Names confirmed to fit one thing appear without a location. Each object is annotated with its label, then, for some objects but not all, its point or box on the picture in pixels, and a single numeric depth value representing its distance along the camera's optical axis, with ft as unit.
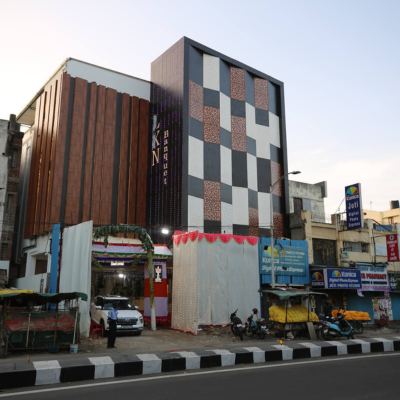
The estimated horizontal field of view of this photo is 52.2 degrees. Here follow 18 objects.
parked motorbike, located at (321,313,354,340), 57.00
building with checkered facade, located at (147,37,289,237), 99.45
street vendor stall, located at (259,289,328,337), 59.36
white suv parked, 62.34
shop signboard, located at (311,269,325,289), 95.70
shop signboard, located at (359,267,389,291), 104.47
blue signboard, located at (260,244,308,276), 85.76
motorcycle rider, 61.42
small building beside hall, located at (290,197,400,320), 99.25
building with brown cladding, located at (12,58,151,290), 99.96
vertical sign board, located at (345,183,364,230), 101.35
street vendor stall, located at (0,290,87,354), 44.14
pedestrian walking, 50.14
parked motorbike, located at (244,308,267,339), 60.18
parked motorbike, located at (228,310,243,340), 59.94
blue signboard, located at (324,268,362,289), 95.75
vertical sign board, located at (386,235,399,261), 105.29
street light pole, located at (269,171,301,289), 71.00
